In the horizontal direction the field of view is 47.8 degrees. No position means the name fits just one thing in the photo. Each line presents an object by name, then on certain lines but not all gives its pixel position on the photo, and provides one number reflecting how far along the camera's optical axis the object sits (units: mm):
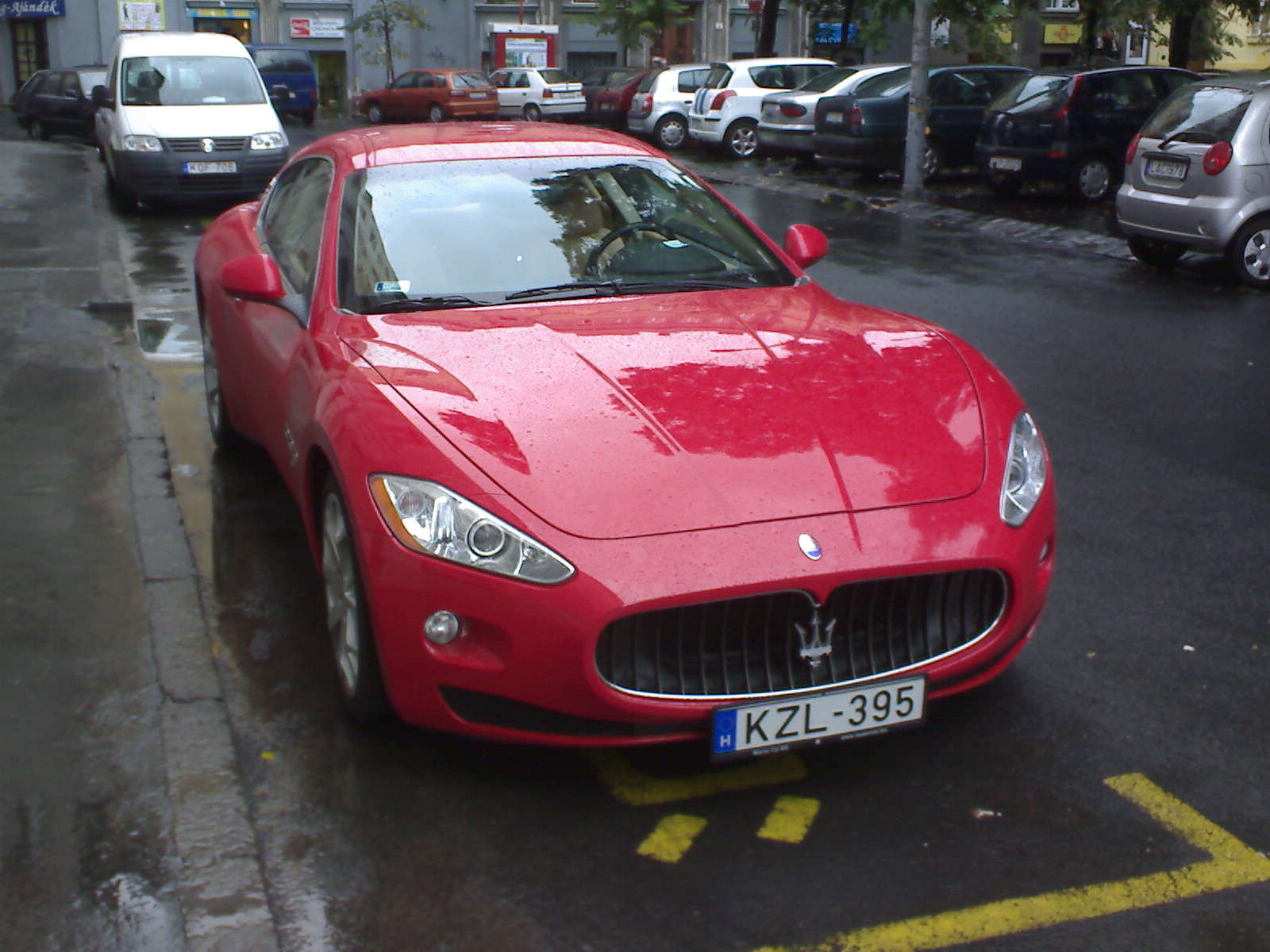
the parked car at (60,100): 28703
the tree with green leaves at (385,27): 46875
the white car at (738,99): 24500
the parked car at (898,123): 19234
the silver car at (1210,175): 10703
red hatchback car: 35781
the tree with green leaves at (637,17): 43125
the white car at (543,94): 35688
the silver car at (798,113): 21438
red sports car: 3115
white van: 14922
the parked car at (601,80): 33094
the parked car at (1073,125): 15961
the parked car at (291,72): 38469
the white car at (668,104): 27375
